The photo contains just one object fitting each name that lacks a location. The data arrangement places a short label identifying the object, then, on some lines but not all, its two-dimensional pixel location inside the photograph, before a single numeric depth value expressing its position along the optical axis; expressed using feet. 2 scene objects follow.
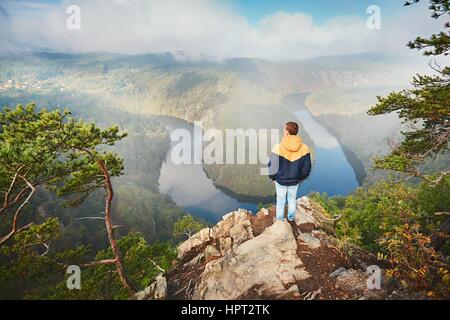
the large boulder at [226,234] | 37.31
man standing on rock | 28.55
